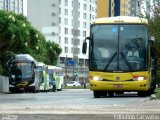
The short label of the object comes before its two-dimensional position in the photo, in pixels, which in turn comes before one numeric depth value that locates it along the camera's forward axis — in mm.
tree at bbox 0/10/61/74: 55219
